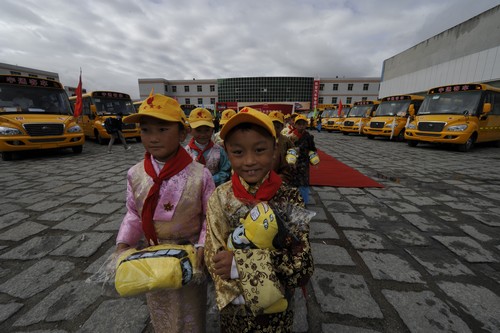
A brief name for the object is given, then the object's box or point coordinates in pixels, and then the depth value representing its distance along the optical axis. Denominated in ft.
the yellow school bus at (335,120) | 60.77
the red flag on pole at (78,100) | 26.53
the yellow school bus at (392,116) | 39.34
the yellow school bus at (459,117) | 27.45
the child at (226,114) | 11.89
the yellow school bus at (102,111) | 33.60
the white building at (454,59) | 51.47
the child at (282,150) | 9.21
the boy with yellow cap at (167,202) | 4.05
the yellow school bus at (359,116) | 47.93
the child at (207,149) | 7.95
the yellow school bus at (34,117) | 20.94
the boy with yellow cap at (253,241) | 2.94
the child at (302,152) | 11.23
